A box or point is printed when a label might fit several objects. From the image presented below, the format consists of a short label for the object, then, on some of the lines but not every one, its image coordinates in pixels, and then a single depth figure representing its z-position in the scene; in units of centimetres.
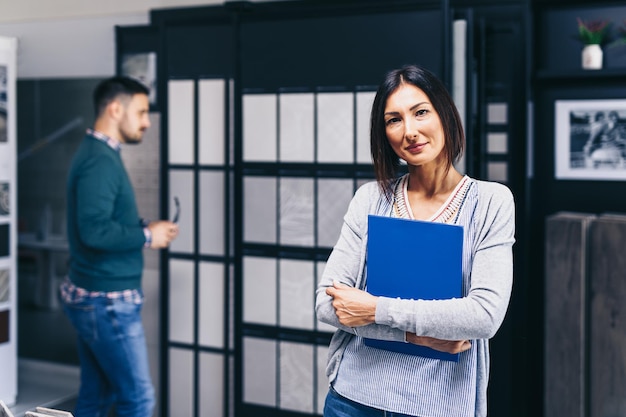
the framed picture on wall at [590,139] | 311
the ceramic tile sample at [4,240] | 393
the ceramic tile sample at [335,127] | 301
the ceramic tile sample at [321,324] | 310
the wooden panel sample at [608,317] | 283
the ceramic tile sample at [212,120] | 335
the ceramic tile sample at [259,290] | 321
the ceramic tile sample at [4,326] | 395
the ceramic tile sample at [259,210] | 319
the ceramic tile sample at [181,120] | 340
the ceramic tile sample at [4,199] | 390
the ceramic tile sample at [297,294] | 313
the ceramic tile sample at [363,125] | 296
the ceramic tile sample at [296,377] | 316
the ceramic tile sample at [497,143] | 308
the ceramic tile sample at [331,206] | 304
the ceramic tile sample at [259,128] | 316
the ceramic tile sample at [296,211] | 312
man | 293
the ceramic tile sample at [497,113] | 308
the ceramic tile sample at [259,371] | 324
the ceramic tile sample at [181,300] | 350
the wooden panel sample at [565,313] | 294
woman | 143
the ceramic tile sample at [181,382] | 354
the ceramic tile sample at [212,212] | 340
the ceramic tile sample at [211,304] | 343
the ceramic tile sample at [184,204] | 346
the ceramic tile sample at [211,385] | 347
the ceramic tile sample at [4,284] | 395
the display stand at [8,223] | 389
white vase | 303
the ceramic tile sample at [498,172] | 309
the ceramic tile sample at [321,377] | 312
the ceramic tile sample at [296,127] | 309
